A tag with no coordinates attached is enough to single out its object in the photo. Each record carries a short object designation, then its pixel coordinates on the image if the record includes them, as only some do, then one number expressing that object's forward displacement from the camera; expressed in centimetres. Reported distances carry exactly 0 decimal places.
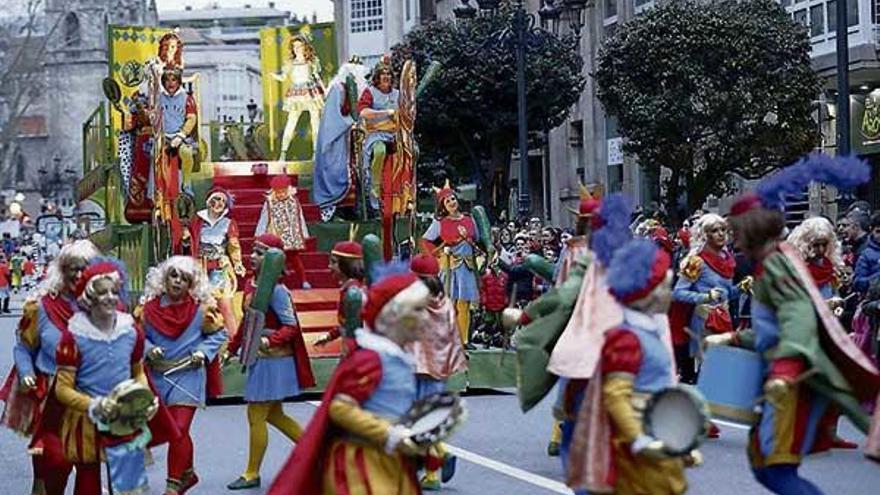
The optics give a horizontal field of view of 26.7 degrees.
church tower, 12181
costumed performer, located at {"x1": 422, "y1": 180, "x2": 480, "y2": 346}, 2158
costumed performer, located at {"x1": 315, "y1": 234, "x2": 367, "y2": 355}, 1119
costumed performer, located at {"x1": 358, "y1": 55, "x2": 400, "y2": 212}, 2156
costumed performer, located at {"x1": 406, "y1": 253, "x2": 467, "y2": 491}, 1166
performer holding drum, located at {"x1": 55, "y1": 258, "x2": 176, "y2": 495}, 934
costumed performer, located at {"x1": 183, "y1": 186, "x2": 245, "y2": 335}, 1983
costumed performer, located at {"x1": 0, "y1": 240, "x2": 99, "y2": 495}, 962
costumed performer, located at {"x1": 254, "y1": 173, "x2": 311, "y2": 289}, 2080
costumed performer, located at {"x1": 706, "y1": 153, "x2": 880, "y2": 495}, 816
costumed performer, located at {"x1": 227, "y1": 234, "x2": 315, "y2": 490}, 1202
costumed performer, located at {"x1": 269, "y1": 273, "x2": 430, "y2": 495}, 731
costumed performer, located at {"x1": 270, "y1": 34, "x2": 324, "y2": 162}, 2467
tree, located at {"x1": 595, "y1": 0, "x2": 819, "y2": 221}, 3148
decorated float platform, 1931
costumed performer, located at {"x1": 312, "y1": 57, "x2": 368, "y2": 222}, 2197
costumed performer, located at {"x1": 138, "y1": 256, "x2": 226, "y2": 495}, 1092
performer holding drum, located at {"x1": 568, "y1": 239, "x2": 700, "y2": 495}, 732
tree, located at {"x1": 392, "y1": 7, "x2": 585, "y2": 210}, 3784
